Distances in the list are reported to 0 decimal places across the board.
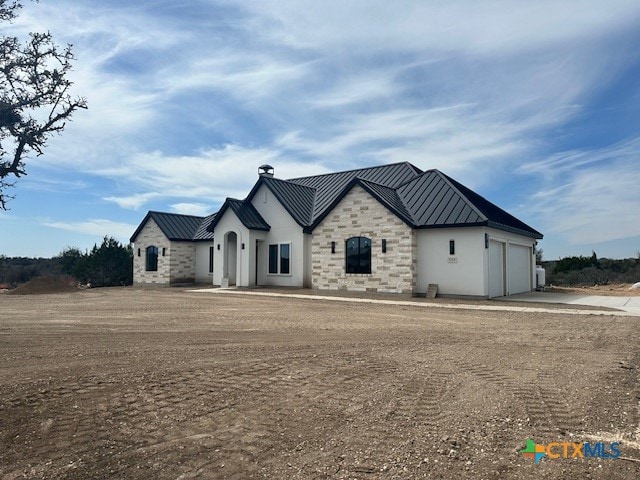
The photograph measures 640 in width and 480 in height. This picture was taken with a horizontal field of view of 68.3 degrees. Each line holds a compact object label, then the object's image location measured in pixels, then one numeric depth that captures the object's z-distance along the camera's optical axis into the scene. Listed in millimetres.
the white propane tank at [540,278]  27047
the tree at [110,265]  34031
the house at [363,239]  20469
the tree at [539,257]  40259
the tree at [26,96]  8672
